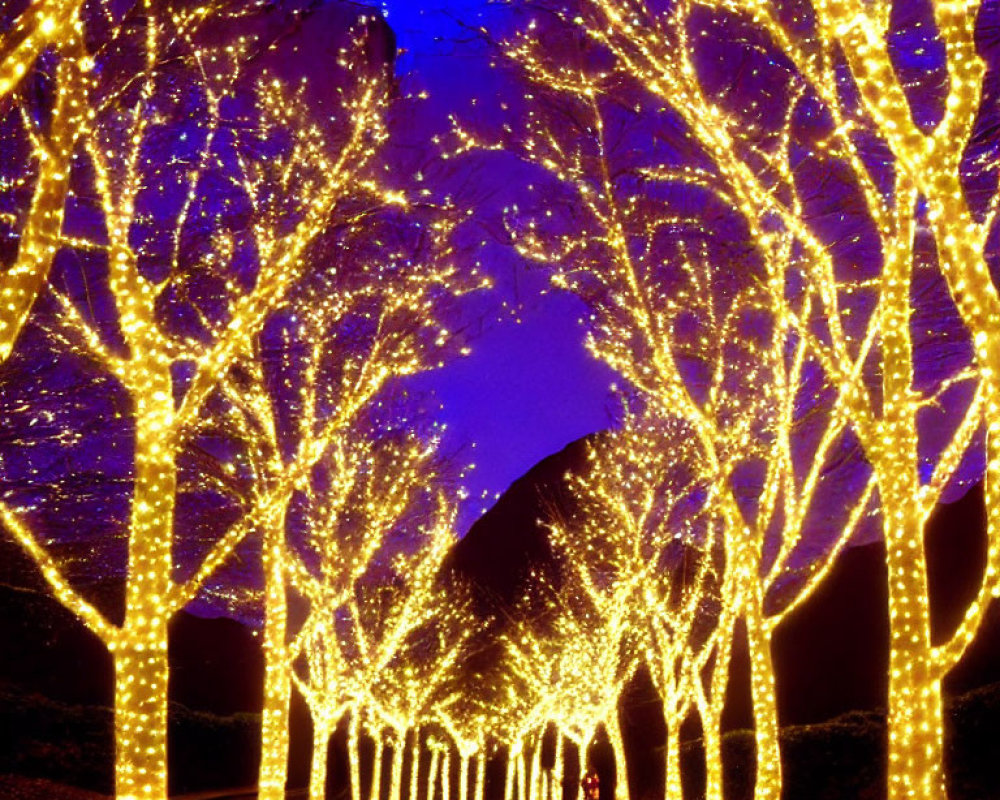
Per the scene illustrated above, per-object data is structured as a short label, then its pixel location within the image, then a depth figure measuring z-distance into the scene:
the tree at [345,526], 16.23
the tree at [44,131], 4.10
